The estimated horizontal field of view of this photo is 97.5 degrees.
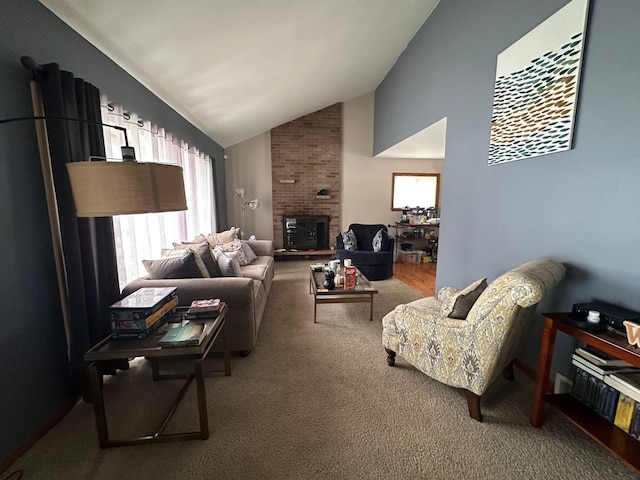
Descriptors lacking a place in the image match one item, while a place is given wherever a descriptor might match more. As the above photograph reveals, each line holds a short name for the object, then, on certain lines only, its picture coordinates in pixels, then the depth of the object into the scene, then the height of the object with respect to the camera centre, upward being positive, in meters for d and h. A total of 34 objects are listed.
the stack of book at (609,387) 1.31 -0.88
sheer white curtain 2.29 +0.01
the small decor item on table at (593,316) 1.39 -0.53
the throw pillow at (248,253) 3.95 -0.64
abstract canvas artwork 1.69 +0.83
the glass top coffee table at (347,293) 2.84 -0.87
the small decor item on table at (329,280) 2.92 -0.76
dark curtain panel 1.56 -0.13
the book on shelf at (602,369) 1.39 -0.79
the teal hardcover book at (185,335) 1.44 -0.68
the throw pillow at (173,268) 2.27 -0.49
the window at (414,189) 6.50 +0.45
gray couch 2.11 -0.67
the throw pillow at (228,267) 2.68 -0.56
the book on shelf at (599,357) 1.41 -0.76
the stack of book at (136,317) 1.52 -0.60
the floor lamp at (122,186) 1.09 +0.08
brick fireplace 6.20 +0.94
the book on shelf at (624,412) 1.32 -0.96
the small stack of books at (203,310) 1.75 -0.65
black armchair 4.49 -0.81
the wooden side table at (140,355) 1.39 -0.79
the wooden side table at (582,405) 1.21 -1.05
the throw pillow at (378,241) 4.70 -0.55
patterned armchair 1.42 -0.73
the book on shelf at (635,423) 1.29 -0.98
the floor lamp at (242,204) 5.92 +0.09
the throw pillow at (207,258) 2.62 -0.47
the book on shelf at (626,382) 1.26 -0.80
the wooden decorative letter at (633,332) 1.18 -0.52
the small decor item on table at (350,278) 2.96 -0.73
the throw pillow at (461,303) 1.77 -0.60
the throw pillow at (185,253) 2.38 -0.43
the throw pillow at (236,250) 3.55 -0.55
